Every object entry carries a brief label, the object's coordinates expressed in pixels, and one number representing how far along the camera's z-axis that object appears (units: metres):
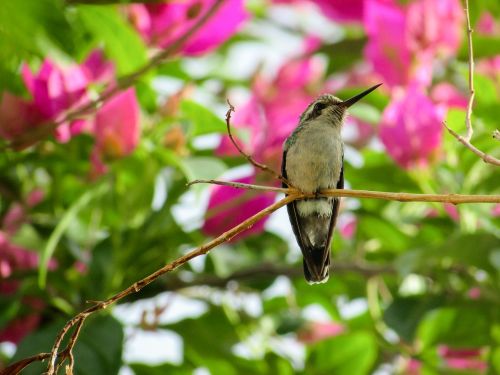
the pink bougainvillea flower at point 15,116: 3.23
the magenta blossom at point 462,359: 3.37
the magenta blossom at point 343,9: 3.36
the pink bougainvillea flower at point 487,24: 3.43
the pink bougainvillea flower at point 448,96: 3.36
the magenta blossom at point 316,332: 3.38
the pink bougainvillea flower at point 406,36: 3.32
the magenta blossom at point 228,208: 3.27
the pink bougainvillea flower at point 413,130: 3.29
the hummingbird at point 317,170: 3.23
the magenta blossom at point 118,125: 3.24
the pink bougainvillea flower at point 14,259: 3.27
